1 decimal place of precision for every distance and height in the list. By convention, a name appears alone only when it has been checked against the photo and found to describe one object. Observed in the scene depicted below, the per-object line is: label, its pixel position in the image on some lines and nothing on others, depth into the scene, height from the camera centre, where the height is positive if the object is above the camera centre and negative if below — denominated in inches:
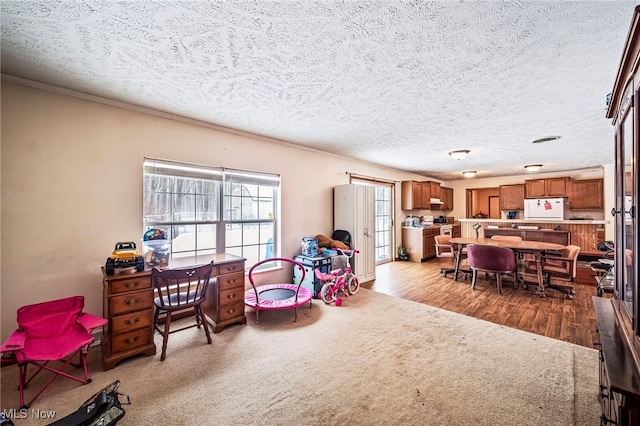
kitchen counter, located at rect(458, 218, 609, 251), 231.1 -12.6
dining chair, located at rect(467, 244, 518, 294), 157.1 -28.9
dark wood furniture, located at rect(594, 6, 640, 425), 36.7 -11.1
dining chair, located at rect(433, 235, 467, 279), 206.1 -30.9
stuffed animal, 172.2 -19.1
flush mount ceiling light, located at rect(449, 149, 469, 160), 180.4 +43.8
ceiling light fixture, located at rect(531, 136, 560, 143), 153.7 +46.5
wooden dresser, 84.1 -34.8
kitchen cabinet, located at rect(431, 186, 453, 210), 323.0 +19.9
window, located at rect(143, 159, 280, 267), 117.9 +3.6
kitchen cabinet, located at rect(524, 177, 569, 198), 267.7 +29.1
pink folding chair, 68.4 -36.1
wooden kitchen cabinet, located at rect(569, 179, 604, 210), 251.8 +20.3
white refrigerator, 260.2 +6.3
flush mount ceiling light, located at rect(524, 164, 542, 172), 233.7 +44.2
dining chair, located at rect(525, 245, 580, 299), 157.3 -34.3
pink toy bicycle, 143.2 -40.3
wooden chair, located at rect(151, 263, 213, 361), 91.5 -30.9
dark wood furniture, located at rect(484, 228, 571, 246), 229.8 -19.1
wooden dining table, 158.4 -21.3
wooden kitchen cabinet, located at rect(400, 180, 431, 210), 273.3 +21.0
